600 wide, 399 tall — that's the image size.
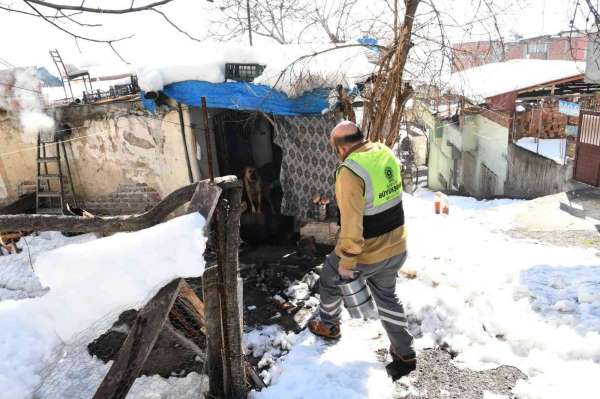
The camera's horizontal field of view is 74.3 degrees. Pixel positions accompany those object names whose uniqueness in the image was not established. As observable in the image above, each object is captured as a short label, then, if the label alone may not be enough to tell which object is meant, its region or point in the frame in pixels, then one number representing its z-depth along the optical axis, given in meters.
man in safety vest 2.96
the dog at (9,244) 7.54
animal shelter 5.79
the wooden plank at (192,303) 2.63
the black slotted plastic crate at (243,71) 5.89
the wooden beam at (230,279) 2.38
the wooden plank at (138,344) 1.57
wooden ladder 8.53
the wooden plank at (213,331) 2.35
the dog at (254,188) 7.25
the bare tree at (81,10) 2.30
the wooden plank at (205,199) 2.00
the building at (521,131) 13.05
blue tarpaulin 5.64
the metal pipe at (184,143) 6.72
